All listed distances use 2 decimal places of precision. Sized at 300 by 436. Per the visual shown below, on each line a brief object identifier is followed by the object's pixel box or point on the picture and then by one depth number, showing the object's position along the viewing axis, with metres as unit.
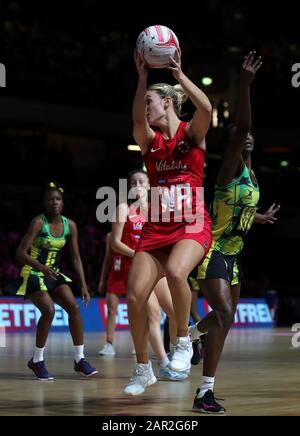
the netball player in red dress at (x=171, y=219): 13.58
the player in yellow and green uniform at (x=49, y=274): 18.42
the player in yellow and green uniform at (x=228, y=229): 12.84
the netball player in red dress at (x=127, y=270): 18.24
